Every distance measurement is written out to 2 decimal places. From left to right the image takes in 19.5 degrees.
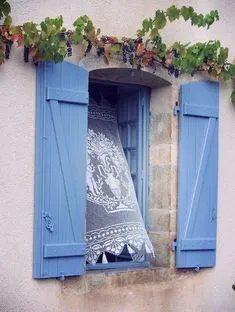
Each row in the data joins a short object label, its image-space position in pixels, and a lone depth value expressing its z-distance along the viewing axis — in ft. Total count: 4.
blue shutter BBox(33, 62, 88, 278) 16.38
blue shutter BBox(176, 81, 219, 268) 19.01
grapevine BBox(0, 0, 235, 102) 15.87
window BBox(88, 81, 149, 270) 19.52
